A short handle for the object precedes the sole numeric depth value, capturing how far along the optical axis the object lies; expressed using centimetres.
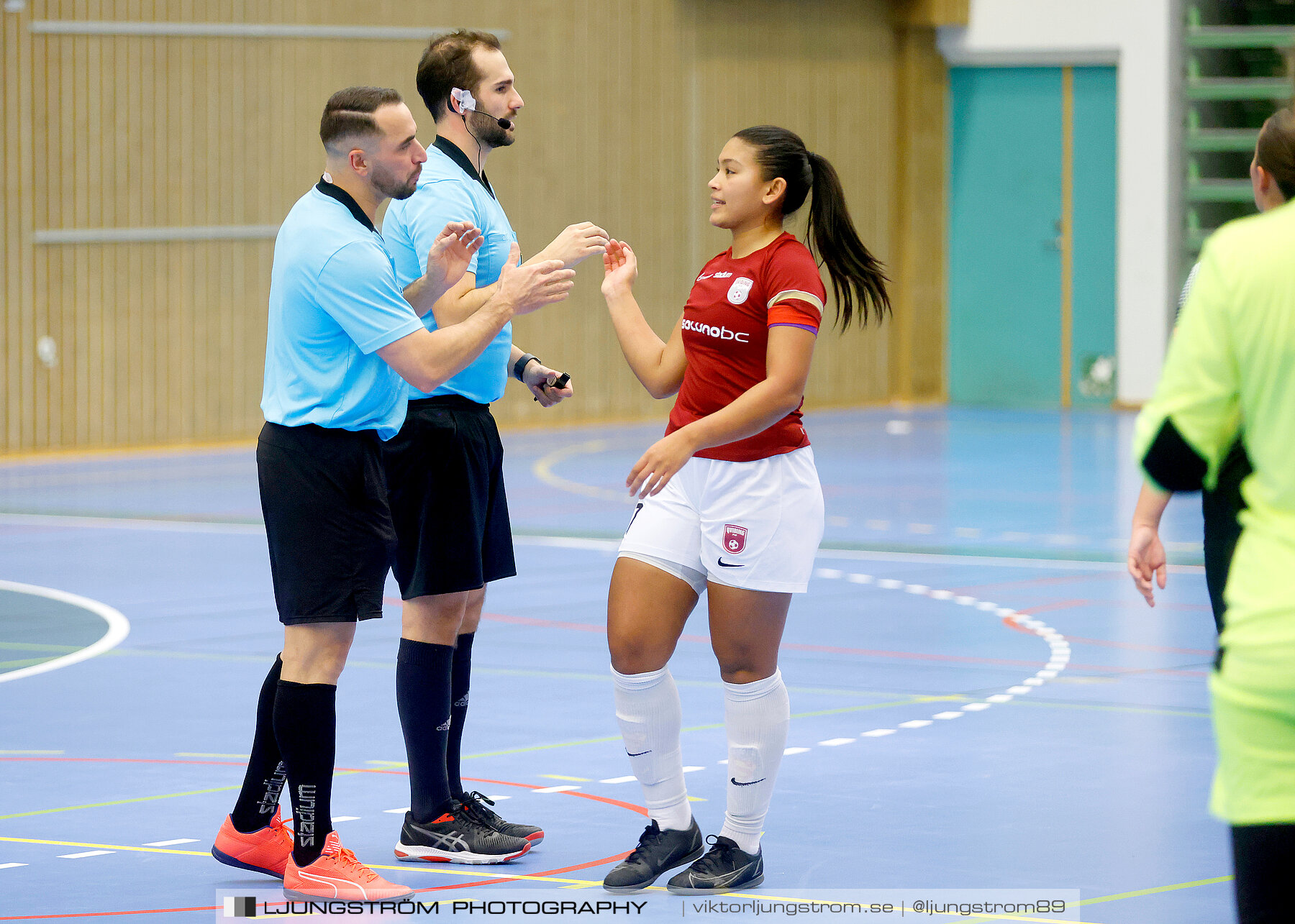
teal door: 3559
